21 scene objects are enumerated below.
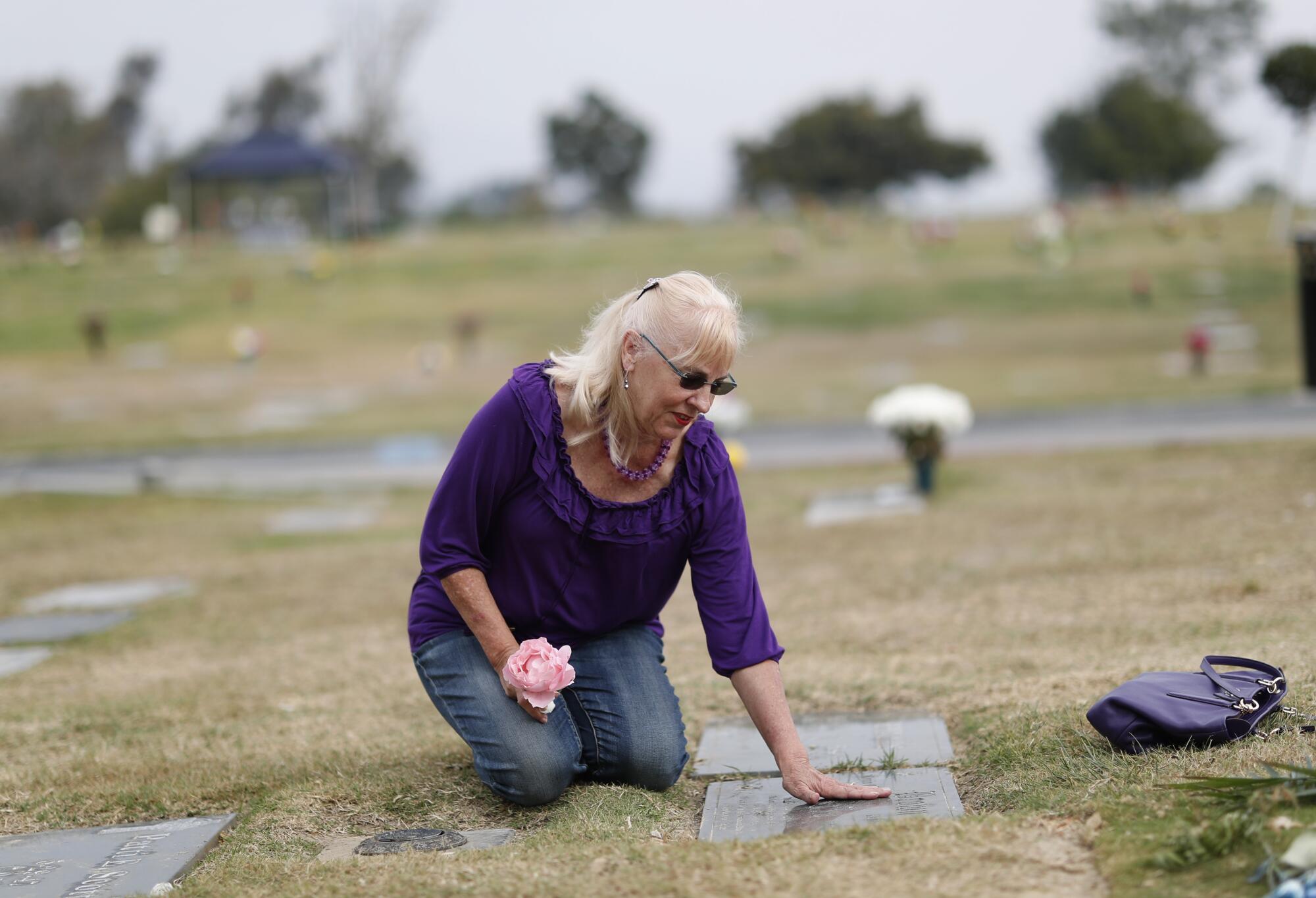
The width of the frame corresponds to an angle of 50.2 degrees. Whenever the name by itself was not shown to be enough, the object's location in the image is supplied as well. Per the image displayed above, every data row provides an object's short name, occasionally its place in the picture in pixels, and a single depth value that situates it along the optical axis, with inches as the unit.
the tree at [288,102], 2908.5
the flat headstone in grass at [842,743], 163.8
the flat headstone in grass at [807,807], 137.4
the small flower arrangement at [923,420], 407.2
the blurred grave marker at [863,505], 394.0
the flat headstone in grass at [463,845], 140.6
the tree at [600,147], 2650.1
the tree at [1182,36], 2588.6
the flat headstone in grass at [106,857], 133.4
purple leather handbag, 142.4
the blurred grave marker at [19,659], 252.7
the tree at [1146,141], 2126.0
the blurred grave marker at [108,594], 319.0
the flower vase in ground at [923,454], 414.3
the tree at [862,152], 2314.2
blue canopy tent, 1863.9
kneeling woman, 145.6
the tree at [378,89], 2281.0
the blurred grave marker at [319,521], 442.4
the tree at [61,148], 2598.4
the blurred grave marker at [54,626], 281.9
